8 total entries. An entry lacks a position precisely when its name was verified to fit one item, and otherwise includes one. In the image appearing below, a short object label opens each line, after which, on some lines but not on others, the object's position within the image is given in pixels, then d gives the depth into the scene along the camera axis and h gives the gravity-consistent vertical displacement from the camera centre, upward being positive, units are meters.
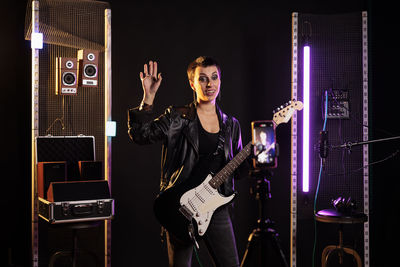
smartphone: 2.78 -0.08
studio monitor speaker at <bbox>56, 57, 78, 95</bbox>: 4.23 +0.51
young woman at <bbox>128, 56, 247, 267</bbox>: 3.12 -0.05
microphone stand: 4.17 -0.11
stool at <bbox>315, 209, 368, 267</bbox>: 4.07 -0.75
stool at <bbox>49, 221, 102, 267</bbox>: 3.86 -1.02
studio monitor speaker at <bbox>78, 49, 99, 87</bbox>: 4.29 +0.59
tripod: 3.55 -0.79
